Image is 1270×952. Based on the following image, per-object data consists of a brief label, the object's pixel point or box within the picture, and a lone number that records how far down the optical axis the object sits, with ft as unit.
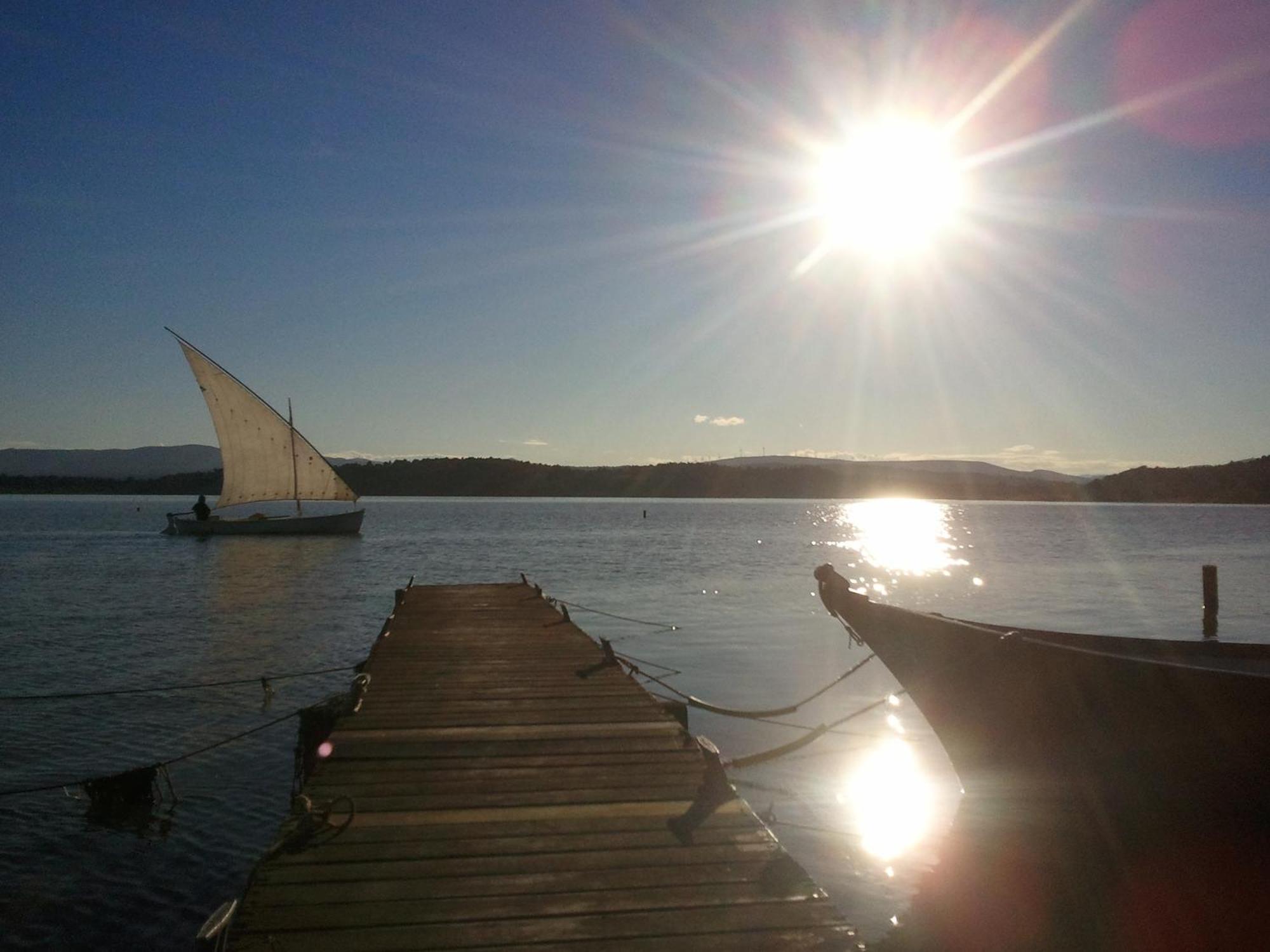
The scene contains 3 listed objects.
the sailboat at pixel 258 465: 176.45
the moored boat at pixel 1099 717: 23.68
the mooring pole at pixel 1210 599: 75.87
